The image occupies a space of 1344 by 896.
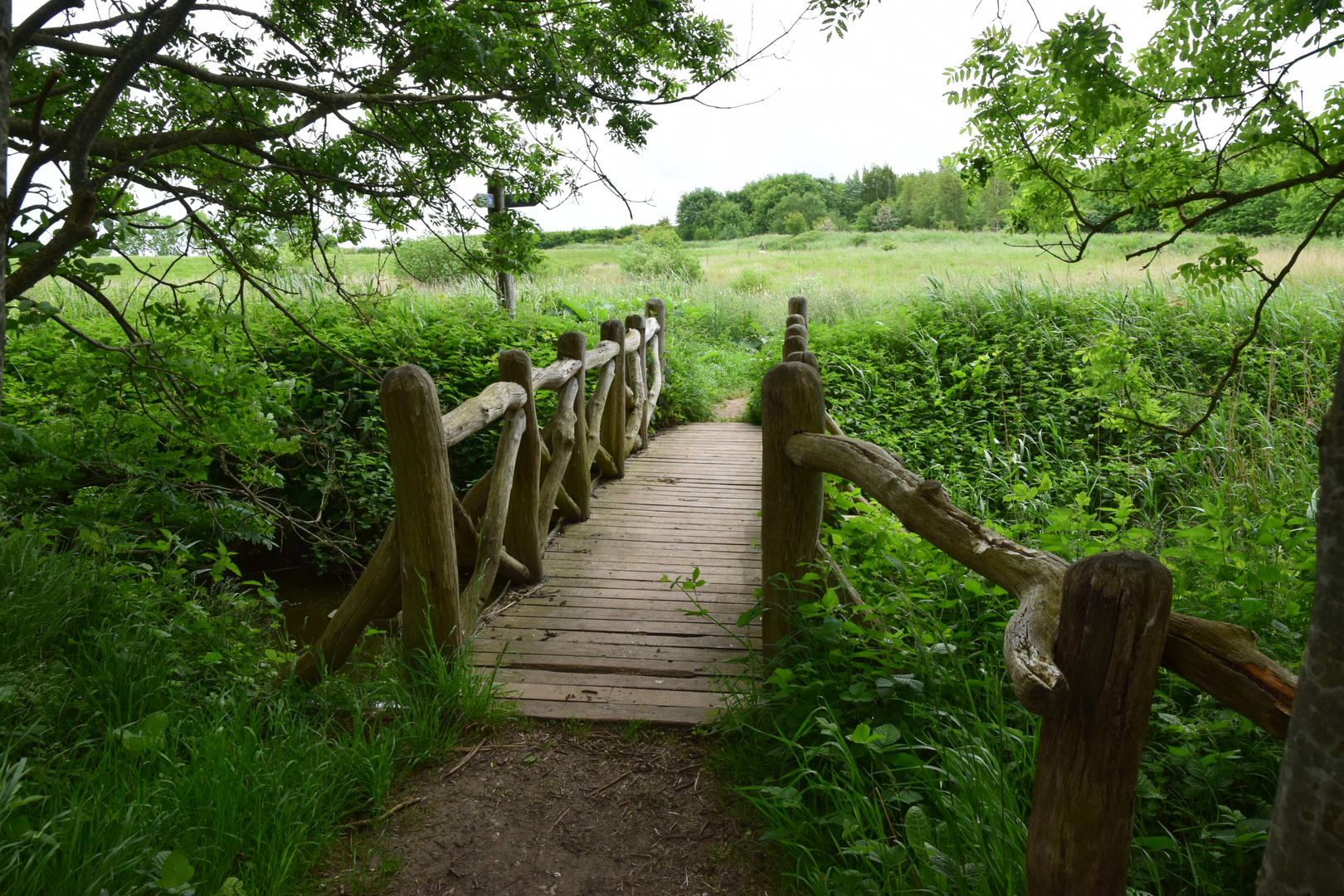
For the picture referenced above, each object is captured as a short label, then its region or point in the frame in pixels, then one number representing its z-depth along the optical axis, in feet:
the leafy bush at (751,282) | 64.28
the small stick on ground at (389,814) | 7.82
